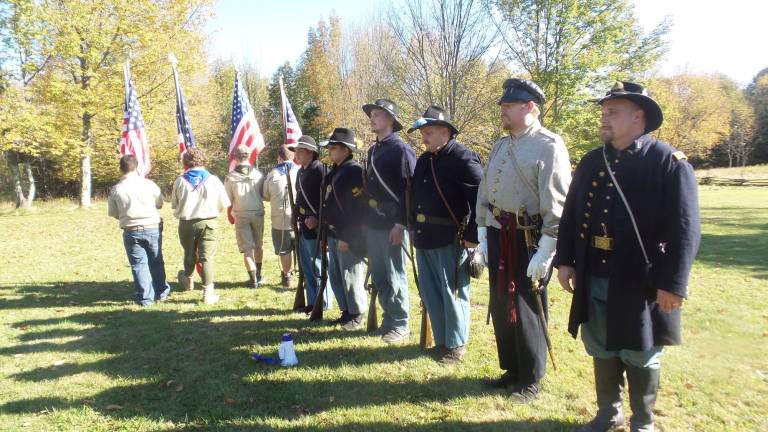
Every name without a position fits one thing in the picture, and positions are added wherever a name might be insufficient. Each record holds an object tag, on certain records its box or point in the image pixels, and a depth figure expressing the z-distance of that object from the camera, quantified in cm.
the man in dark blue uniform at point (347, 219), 580
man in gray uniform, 353
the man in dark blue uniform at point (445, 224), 450
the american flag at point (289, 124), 776
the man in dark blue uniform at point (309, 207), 642
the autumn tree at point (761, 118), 5409
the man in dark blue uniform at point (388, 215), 521
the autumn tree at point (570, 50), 2383
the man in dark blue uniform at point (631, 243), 277
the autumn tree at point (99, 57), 2122
